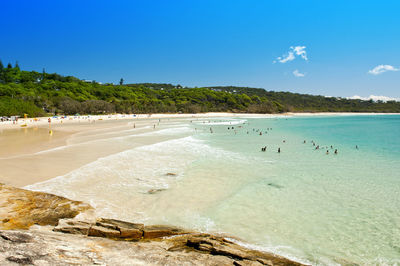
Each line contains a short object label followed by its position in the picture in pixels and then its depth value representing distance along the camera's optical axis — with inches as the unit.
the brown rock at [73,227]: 187.3
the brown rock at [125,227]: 193.3
